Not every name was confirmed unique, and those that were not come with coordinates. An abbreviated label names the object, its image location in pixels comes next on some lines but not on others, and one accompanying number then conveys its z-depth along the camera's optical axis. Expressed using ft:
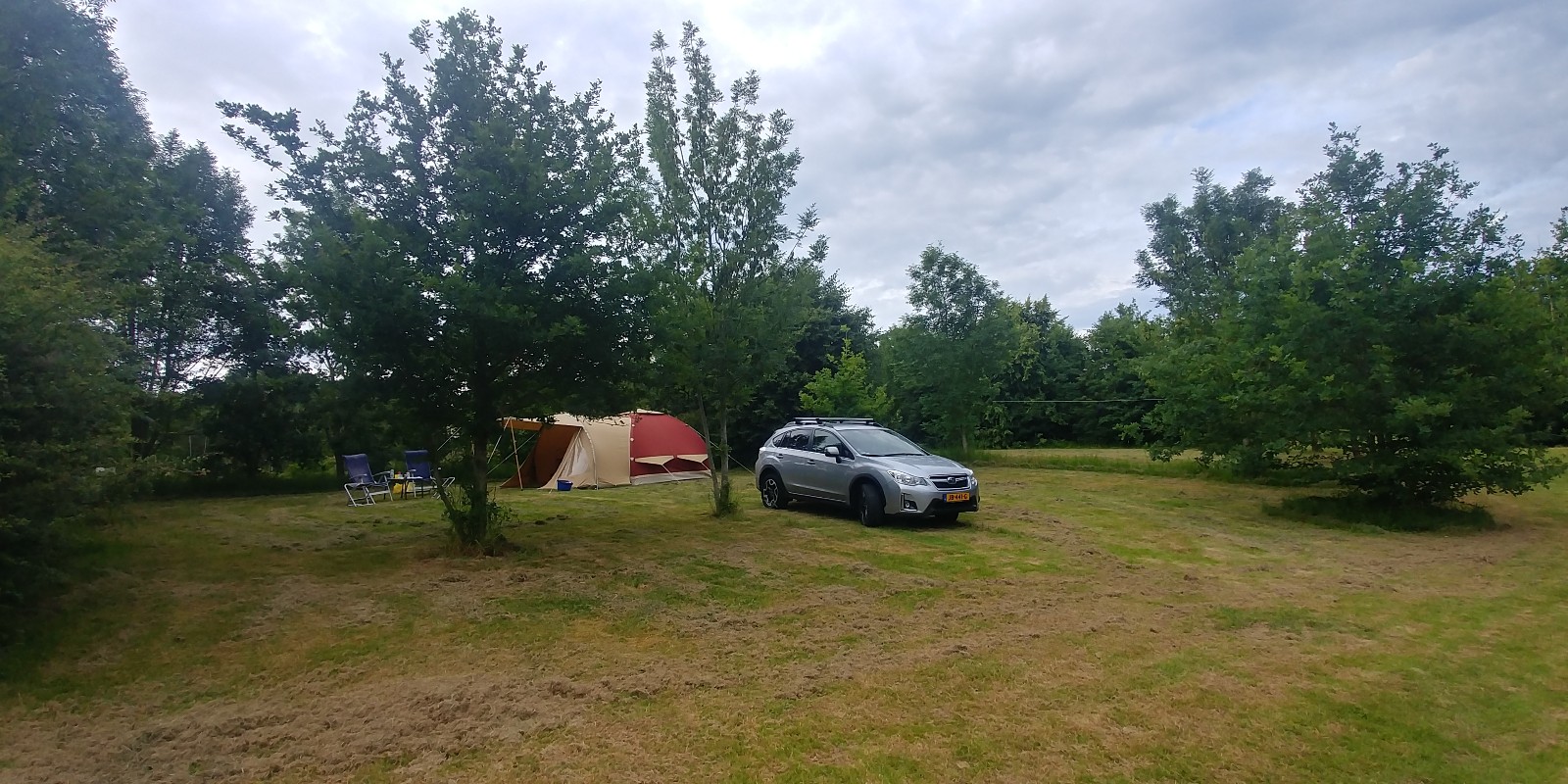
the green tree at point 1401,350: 32.63
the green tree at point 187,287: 36.29
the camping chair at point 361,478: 49.32
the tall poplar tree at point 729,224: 38.40
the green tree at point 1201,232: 92.07
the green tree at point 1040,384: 96.27
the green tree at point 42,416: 16.98
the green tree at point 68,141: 26.53
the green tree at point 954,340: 69.10
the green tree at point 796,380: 77.66
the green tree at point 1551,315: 32.91
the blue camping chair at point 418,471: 53.42
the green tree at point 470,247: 24.63
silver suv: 34.45
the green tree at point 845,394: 66.90
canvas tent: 57.57
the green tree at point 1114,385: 88.63
